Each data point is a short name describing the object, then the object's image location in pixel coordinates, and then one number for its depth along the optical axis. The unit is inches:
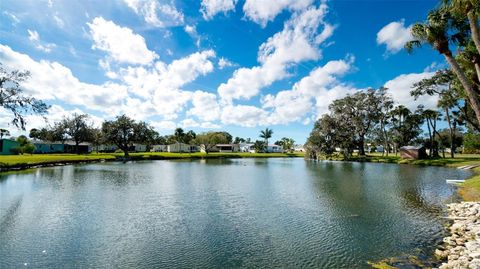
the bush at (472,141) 1068.3
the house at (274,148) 5222.0
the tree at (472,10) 473.9
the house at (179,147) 4291.3
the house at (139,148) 4303.9
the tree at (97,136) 2616.9
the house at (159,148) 4581.2
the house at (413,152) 2155.5
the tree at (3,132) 2763.3
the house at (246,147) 5058.1
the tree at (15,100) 1301.7
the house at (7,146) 2353.2
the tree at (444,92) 1569.9
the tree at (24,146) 2434.9
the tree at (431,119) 2215.2
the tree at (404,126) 2559.1
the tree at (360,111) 2524.6
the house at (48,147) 3120.1
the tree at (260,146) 4739.2
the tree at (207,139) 3668.8
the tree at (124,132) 2603.3
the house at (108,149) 3998.5
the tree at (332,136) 2620.6
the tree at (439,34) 544.4
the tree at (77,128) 2886.3
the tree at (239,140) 6594.5
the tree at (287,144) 5032.0
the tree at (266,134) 4904.0
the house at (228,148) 5034.0
